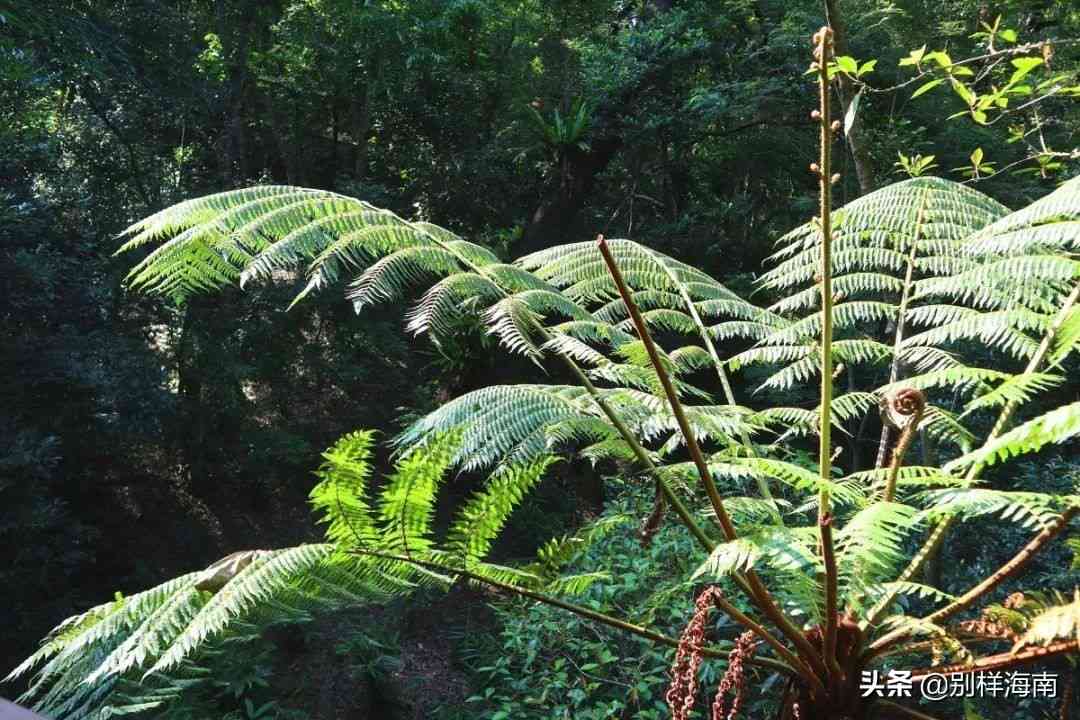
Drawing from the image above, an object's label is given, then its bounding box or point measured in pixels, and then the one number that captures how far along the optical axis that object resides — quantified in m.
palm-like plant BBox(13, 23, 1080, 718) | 1.34
